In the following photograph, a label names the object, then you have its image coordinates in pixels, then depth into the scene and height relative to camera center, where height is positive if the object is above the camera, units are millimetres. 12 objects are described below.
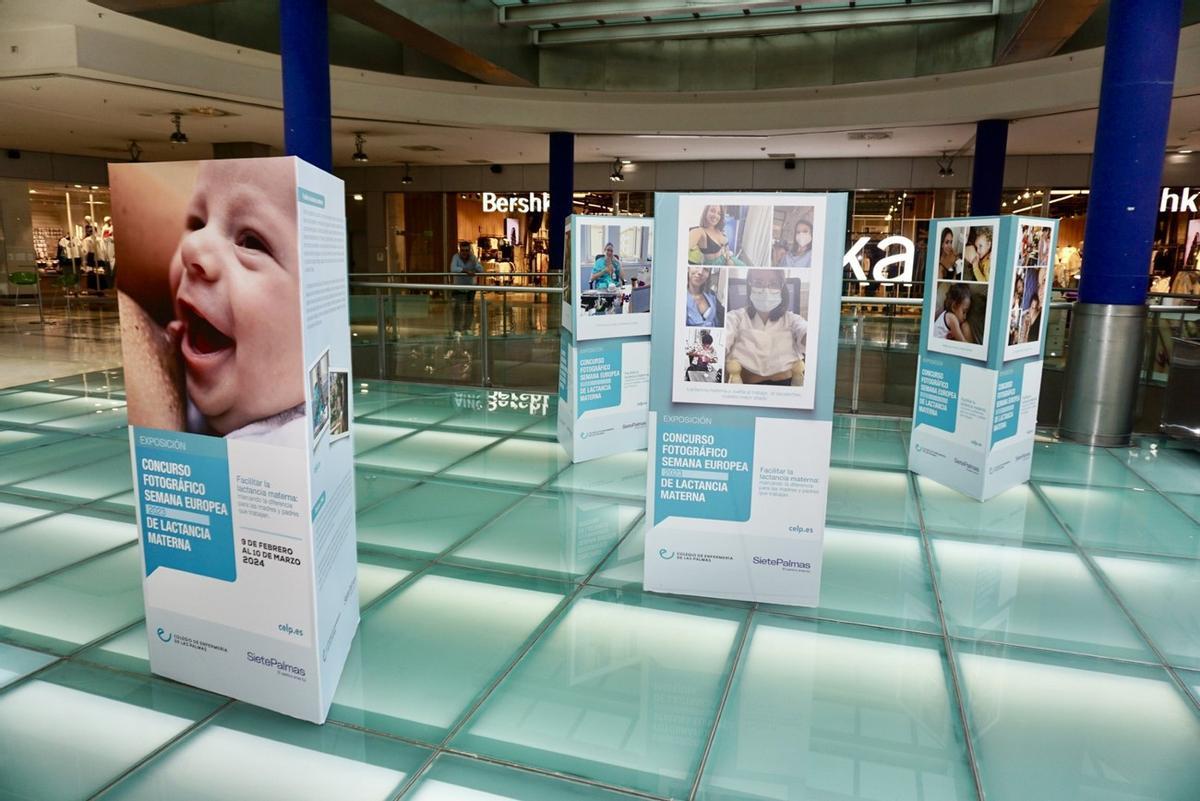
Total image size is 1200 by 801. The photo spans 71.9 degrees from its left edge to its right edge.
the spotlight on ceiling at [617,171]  20516 +2402
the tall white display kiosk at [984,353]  5551 -542
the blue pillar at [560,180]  16750 +1713
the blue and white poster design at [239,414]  2664 -525
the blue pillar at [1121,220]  6988 +499
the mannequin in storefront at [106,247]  25906 +253
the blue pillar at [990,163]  14625 +1958
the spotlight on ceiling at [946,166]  19359 +2560
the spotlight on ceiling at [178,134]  15030 +2206
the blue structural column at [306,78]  9297 +2057
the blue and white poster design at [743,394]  3723 -579
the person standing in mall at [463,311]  10023 -578
